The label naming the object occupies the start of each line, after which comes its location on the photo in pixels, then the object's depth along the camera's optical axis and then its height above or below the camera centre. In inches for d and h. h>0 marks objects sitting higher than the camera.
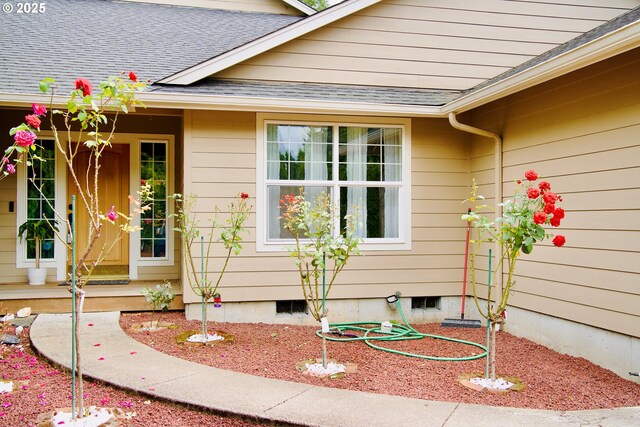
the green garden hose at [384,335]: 192.0 -47.8
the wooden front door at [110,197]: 298.8 +13.7
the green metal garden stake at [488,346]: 156.9 -38.3
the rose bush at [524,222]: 137.3 -0.2
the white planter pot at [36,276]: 263.9 -27.9
